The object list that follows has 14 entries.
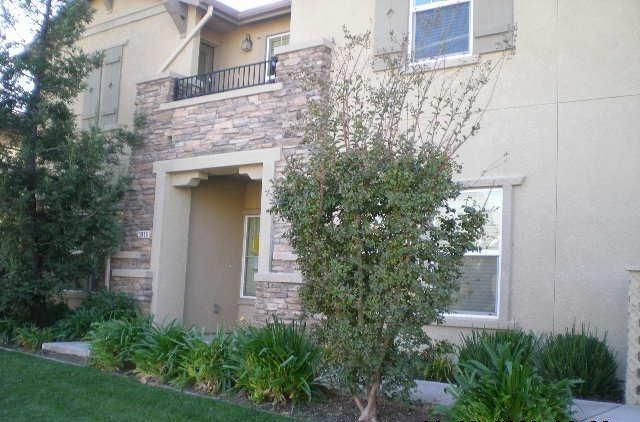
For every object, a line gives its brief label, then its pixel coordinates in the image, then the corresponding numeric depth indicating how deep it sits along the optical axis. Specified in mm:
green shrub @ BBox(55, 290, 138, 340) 11617
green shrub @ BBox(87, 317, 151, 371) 9109
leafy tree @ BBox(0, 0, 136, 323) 11500
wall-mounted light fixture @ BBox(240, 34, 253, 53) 14688
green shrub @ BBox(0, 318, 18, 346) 11477
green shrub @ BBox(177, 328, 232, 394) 7941
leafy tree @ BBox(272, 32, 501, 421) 6117
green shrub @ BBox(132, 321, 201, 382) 8438
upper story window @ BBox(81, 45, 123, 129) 14633
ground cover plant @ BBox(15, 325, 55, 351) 10930
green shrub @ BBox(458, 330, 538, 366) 7664
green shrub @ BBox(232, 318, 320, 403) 7246
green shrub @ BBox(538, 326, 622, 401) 7703
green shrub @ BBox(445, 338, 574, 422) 5758
